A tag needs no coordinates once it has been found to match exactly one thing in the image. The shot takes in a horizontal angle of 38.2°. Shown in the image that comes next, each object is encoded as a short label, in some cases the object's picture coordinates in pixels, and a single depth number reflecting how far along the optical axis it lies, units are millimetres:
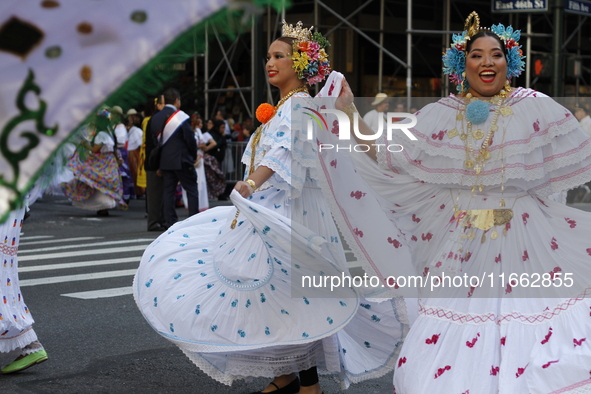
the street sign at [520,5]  14578
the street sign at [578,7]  14711
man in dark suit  11359
